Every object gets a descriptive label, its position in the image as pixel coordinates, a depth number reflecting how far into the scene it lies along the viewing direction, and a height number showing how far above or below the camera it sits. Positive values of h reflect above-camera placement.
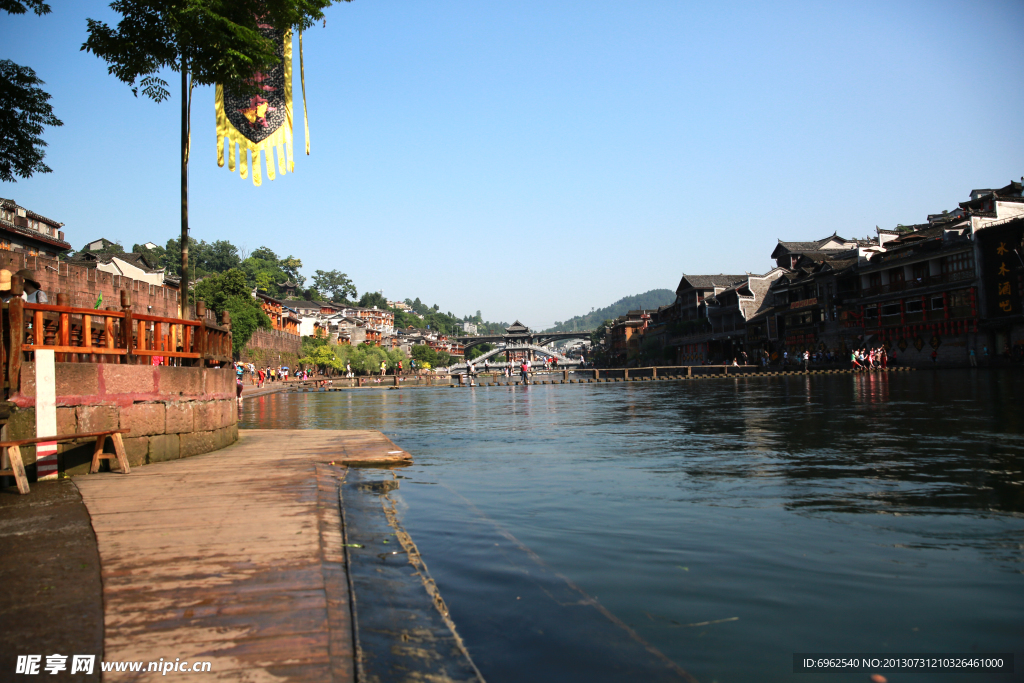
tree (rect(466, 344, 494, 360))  160.00 +4.90
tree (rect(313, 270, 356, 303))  153.25 +21.52
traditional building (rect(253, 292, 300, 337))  71.25 +7.42
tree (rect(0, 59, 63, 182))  10.38 +4.42
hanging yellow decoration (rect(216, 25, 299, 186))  10.66 +4.29
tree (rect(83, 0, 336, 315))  9.89 +5.27
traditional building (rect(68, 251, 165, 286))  45.91 +8.79
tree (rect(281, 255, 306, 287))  132.88 +22.59
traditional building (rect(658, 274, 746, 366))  67.12 +4.52
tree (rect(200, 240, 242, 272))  116.25 +22.19
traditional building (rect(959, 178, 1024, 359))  33.91 +4.03
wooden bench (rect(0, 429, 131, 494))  5.97 -0.68
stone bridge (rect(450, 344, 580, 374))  127.46 +2.82
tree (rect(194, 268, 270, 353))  53.49 +6.69
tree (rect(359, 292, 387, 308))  158.15 +18.44
